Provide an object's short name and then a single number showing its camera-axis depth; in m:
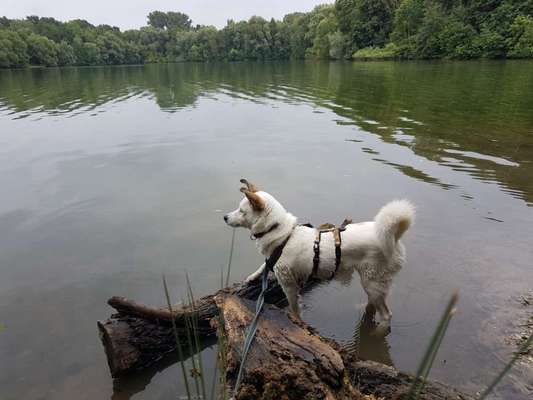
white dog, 1.32
